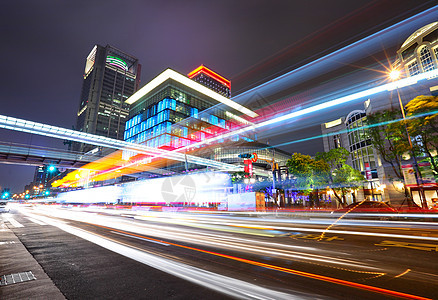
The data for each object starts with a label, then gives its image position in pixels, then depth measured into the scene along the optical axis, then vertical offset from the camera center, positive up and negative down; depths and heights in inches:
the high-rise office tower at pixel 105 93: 6003.9 +3227.5
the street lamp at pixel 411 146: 644.7 +175.5
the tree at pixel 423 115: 768.5 +293.1
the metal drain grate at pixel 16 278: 175.9 -67.5
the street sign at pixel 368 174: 1711.4 +170.2
